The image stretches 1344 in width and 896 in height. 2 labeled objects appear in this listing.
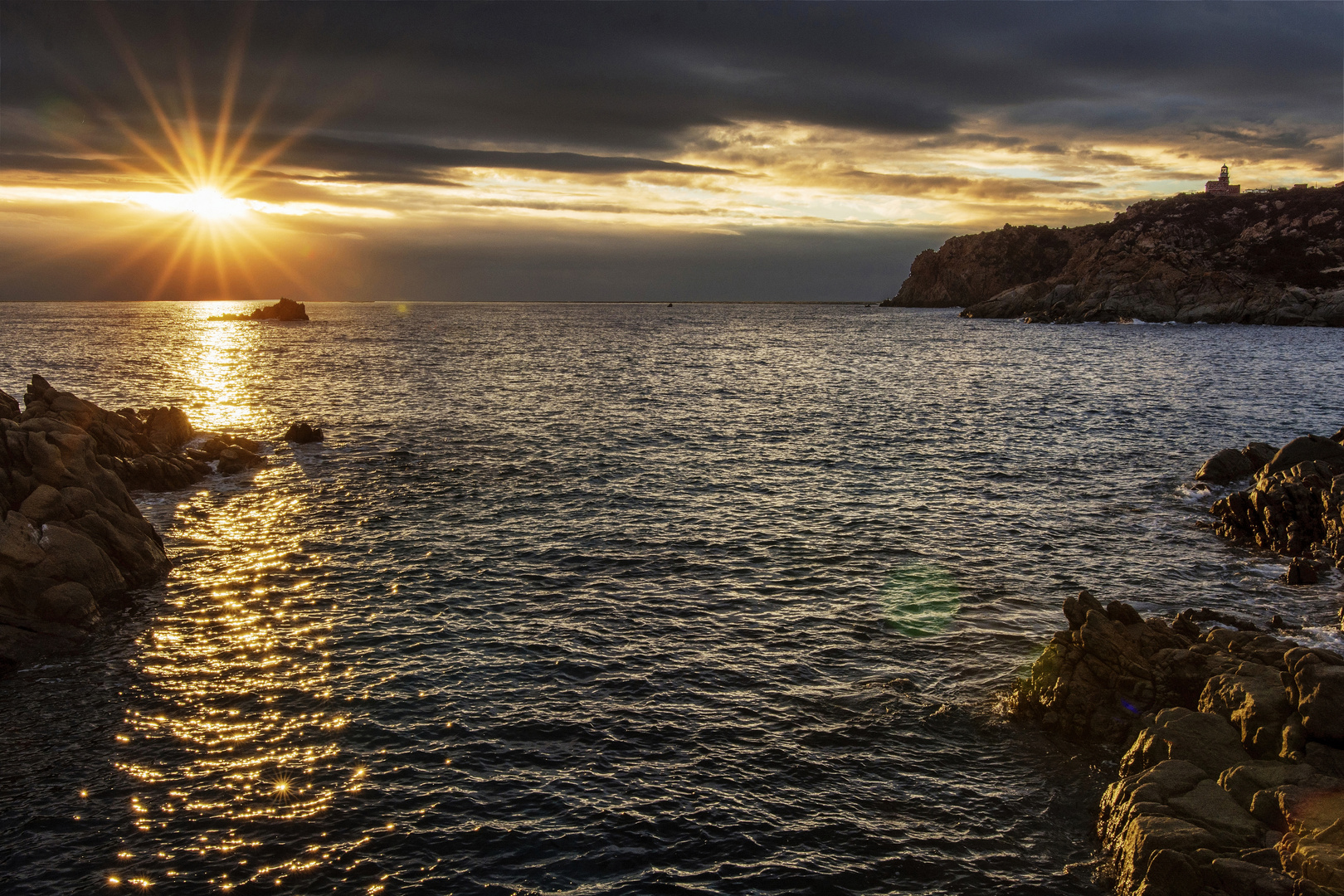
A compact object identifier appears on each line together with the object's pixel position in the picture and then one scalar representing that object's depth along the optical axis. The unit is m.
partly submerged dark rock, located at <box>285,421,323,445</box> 54.56
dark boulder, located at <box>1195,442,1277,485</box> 41.00
